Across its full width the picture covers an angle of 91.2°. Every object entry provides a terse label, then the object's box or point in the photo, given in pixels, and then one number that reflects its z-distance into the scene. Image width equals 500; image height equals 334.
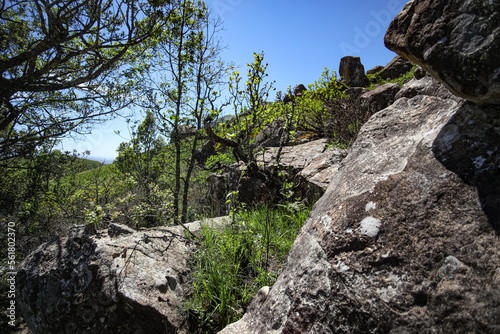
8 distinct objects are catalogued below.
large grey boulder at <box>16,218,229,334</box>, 2.26
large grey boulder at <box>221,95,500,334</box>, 1.05
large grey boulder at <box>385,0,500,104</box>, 1.06
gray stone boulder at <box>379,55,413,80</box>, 14.77
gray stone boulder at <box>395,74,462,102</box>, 1.76
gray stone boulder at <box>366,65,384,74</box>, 18.23
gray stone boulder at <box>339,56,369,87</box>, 20.11
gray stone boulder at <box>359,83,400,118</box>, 5.32
